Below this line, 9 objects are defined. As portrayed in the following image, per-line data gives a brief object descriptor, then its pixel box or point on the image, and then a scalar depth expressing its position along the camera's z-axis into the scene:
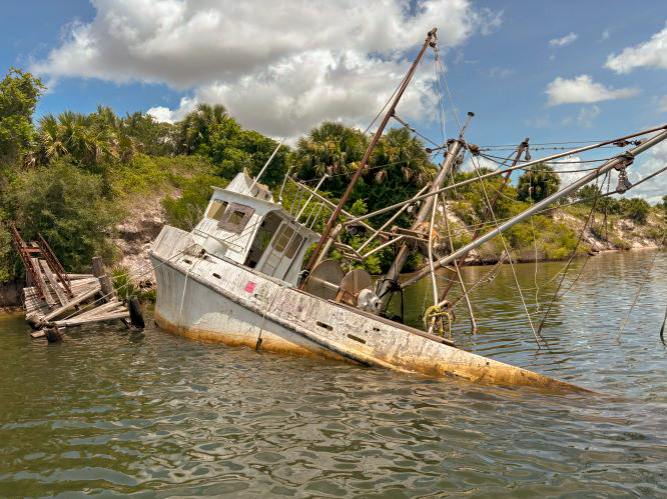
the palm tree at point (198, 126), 48.06
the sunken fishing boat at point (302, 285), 11.73
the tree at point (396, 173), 42.84
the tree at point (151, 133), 52.34
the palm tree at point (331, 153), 40.91
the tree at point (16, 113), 26.78
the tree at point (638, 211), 92.69
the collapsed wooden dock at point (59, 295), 17.12
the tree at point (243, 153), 42.66
